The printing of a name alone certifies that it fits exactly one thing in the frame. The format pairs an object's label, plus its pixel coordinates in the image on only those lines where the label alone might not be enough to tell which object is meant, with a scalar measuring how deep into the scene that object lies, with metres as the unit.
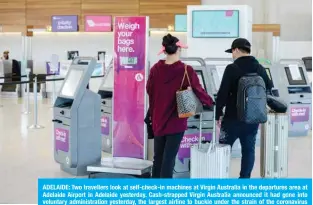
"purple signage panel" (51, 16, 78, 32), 14.91
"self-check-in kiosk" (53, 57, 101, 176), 5.30
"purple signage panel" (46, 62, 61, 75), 13.27
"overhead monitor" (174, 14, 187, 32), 14.31
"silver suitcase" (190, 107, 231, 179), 4.32
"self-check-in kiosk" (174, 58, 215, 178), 5.10
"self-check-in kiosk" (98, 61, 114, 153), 6.55
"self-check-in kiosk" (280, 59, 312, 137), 7.94
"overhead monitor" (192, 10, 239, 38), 8.08
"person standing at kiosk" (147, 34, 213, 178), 4.10
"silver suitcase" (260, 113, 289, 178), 4.80
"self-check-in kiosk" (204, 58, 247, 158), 6.36
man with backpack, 4.22
